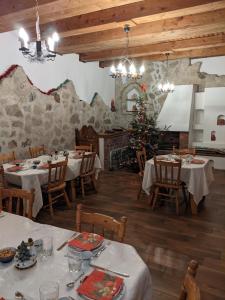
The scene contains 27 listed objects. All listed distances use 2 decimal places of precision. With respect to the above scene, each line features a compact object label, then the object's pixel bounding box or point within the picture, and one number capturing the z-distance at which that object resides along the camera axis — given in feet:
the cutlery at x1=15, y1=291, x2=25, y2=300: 3.96
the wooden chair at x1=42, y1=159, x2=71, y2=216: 12.72
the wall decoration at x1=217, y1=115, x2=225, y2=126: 21.77
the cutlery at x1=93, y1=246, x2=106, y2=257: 5.15
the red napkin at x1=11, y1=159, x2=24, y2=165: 14.14
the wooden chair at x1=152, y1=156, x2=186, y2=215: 12.70
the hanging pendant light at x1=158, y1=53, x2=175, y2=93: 19.75
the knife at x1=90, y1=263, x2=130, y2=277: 4.50
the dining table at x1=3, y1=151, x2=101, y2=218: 11.93
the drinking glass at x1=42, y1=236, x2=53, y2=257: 5.16
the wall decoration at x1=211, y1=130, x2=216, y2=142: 22.26
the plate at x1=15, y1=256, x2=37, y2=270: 4.72
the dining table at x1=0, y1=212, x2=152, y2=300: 4.19
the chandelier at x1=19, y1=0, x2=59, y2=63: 9.27
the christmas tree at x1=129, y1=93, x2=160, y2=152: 21.45
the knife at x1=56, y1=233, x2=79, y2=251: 5.43
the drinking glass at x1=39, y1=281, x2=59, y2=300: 3.89
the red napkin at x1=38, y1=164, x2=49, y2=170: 13.02
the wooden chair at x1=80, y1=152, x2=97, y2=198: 15.24
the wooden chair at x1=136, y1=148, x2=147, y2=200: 14.94
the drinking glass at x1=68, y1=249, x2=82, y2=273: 4.67
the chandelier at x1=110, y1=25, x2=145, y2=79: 13.60
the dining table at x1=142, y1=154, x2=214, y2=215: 12.73
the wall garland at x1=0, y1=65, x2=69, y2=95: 15.03
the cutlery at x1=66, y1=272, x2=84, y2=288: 4.30
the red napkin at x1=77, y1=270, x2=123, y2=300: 4.00
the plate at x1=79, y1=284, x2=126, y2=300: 3.97
